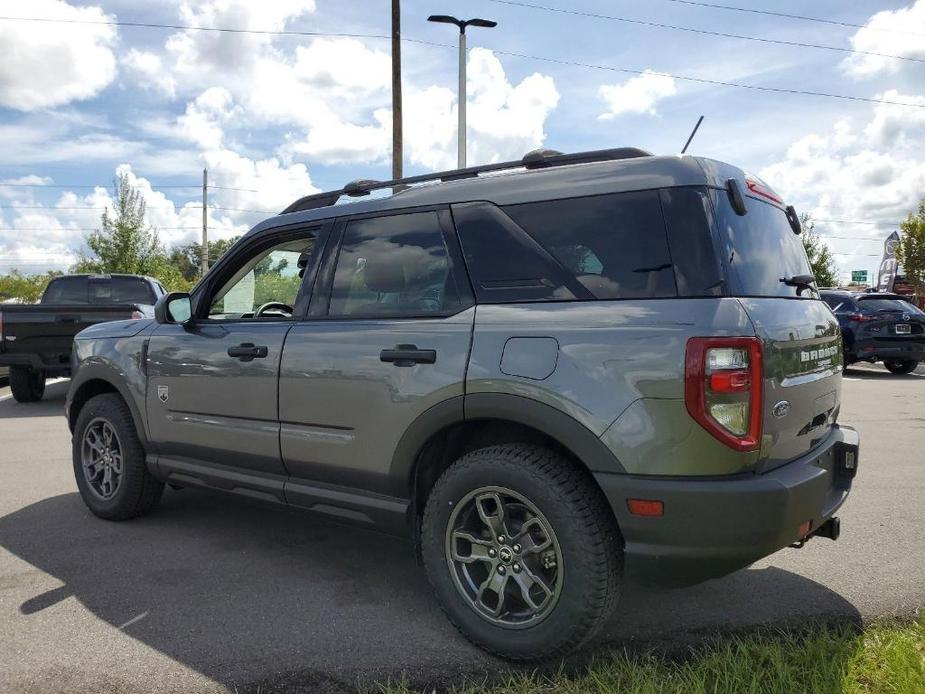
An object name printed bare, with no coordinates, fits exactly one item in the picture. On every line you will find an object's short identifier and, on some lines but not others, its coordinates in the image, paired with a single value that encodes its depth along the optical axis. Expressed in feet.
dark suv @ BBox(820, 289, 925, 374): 45.52
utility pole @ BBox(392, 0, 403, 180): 63.87
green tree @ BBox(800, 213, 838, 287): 160.79
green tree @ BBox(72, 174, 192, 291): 105.60
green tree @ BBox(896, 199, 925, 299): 128.47
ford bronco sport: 8.54
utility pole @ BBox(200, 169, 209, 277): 163.08
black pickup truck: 31.99
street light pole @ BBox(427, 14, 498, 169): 60.54
